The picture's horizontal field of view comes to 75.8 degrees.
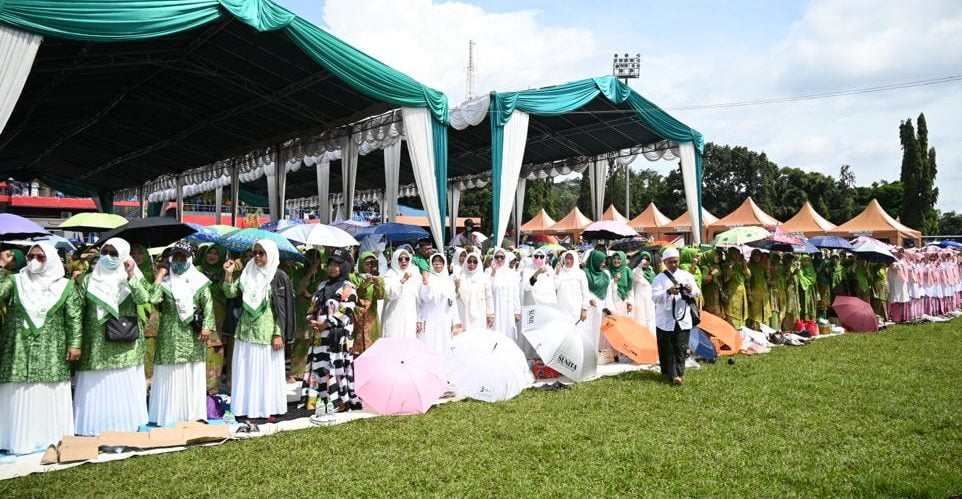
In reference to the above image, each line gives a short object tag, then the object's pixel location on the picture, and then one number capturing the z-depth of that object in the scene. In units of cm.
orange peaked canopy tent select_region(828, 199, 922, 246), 2321
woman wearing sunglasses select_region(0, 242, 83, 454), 396
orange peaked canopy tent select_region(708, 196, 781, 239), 2227
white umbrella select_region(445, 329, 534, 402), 538
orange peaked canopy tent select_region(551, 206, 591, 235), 2706
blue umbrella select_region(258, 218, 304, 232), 924
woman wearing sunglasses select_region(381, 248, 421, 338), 593
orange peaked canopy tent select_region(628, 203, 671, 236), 2506
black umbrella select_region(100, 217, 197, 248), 547
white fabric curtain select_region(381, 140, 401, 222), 1174
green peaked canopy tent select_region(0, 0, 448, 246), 618
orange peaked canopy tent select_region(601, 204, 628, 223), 2536
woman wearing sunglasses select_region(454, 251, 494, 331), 673
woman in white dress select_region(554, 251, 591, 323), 718
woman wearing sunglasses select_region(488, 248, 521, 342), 714
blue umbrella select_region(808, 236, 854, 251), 993
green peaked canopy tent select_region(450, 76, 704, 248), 1113
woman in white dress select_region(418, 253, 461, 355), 615
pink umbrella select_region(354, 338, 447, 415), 496
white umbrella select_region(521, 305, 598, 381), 596
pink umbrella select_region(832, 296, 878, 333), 977
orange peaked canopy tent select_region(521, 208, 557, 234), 2855
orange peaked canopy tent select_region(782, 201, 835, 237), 2312
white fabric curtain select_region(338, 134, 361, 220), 1243
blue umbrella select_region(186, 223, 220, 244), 737
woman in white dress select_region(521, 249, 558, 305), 711
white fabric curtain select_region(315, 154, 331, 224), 1479
